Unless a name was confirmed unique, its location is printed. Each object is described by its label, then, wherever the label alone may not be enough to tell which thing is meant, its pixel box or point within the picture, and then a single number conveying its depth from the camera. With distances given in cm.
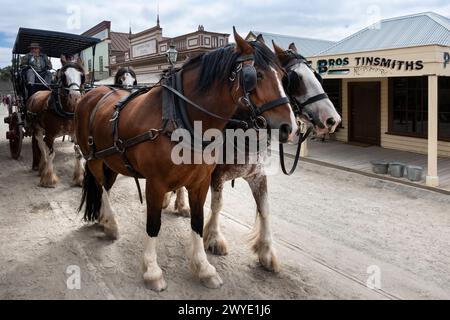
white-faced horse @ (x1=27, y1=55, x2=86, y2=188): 646
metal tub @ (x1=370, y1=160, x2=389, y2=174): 816
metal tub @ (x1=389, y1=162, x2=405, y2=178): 787
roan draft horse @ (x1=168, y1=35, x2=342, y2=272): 347
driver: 840
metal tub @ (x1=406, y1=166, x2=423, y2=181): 757
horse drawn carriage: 833
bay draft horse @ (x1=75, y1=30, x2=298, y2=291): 276
